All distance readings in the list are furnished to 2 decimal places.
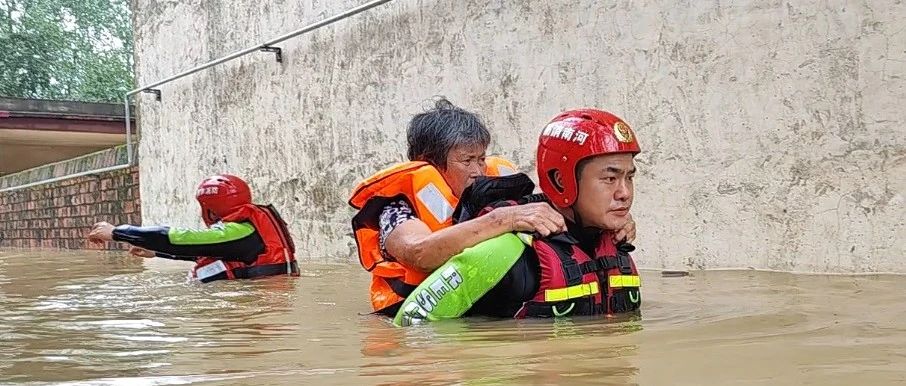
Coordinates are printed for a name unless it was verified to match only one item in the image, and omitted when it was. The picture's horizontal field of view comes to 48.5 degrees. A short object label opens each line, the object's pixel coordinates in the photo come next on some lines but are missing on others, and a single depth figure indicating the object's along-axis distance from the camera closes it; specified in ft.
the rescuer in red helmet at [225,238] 18.90
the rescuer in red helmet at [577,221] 9.53
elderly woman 11.23
